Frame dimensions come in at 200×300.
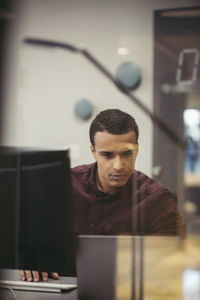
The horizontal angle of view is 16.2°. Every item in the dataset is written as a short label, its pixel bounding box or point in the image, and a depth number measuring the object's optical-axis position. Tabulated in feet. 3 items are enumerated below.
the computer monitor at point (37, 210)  7.03
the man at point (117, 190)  6.79
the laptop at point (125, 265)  7.21
